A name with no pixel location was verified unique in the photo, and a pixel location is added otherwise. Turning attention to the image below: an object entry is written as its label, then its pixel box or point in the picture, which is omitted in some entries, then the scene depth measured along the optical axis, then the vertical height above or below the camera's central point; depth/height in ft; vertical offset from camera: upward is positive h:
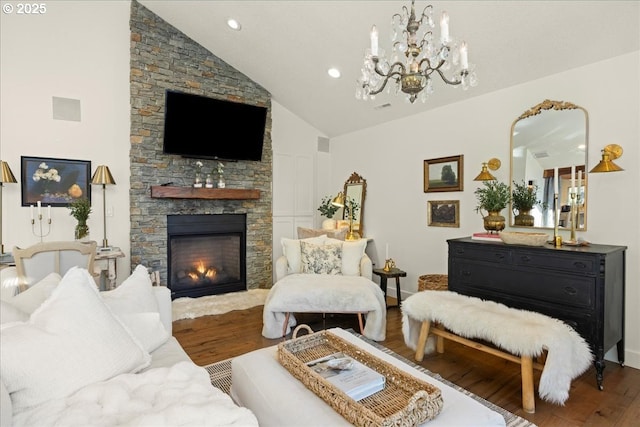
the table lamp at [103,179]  11.57 +0.88
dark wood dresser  7.21 -1.75
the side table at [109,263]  9.94 -1.76
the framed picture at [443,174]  11.87 +1.23
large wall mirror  8.95 +1.47
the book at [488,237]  9.30 -0.79
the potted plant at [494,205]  9.64 +0.10
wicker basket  11.02 -2.49
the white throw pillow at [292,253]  11.48 -1.60
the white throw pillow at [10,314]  4.27 -1.41
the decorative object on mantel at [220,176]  14.35 +1.26
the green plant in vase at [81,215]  10.71 -0.33
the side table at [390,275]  12.20 -2.42
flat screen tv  12.86 +3.14
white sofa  3.57 -2.04
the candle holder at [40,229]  11.21 -0.82
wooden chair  7.29 -1.24
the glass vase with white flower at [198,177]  13.83 +1.19
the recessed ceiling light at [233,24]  11.74 +6.34
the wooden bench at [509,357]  6.40 -3.03
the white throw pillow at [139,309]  5.38 -1.72
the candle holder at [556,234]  8.29 -0.61
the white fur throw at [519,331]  6.22 -2.45
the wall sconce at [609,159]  8.02 +1.21
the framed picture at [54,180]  11.14 +0.81
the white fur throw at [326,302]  9.64 -2.71
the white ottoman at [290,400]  4.08 -2.53
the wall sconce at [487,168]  10.51 +1.25
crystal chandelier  5.91 +2.64
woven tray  3.85 -2.37
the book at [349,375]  4.47 -2.37
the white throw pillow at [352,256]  11.35 -1.65
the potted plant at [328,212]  15.98 -0.25
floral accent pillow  11.43 -1.76
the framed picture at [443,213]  11.98 -0.18
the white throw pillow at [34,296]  4.79 -1.34
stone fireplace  12.96 +1.80
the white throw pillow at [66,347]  3.78 -1.74
